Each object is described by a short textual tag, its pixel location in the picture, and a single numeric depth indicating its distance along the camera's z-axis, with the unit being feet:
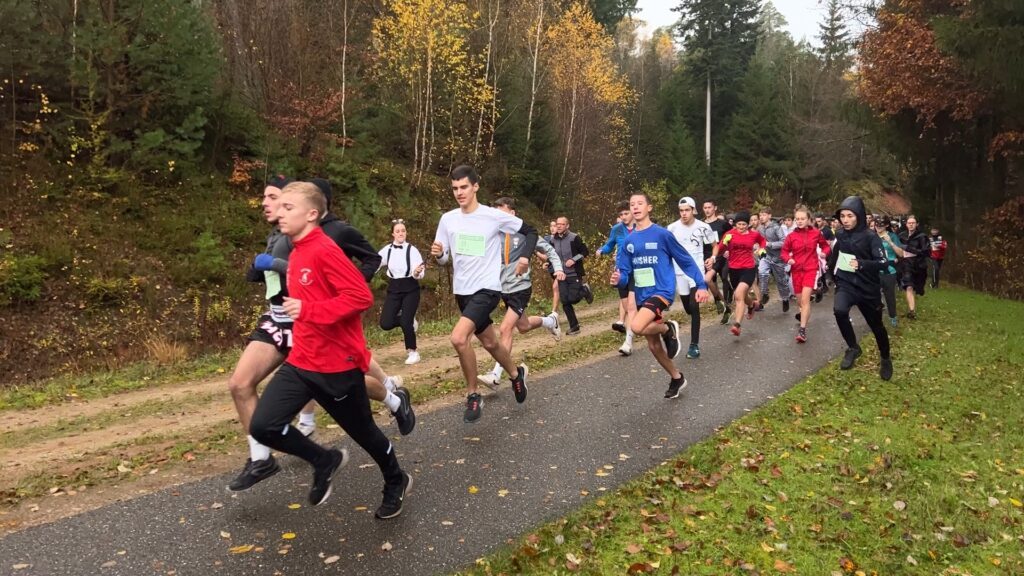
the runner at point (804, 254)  35.91
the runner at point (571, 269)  41.04
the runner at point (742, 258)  38.42
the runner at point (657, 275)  24.17
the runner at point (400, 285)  31.99
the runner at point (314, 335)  12.85
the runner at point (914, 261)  49.59
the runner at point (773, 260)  48.24
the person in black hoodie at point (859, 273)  28.07
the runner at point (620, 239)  37.14
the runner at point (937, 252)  68.87
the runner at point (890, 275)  41.91
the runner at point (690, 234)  35.45
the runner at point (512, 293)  22.82
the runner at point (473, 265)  20.77
